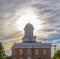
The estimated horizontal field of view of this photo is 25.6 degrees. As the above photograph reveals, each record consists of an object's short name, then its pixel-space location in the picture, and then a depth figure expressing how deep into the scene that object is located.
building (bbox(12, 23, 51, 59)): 31.58
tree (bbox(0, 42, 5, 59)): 40.65
